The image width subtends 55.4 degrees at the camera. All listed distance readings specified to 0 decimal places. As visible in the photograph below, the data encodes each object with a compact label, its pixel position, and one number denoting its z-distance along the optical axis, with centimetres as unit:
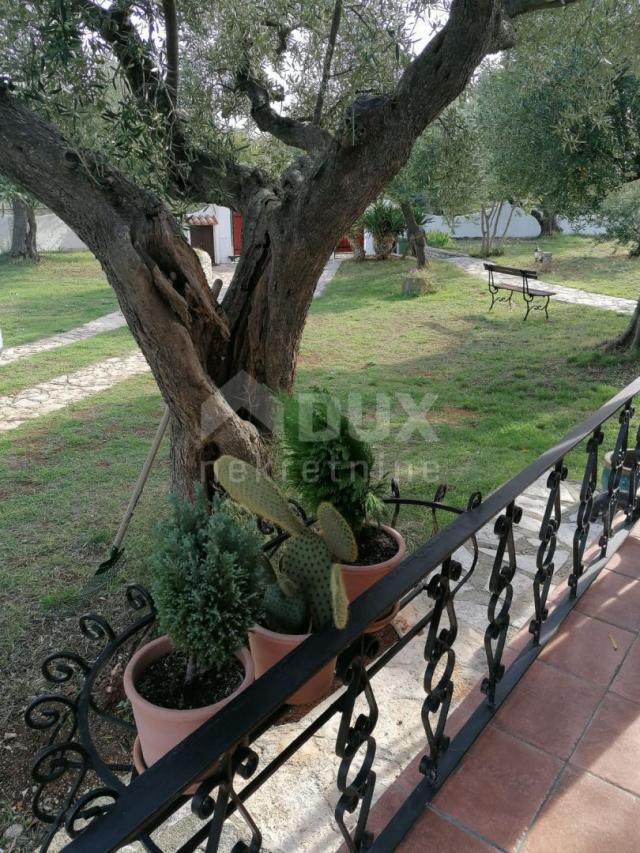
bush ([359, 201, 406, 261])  1850
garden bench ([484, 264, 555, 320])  1139
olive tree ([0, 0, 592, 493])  267
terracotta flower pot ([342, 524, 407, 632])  237
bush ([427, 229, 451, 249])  2222
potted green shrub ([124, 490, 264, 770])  173
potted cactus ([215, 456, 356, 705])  201
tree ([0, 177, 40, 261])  1933
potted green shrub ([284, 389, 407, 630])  223
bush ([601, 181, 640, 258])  963
